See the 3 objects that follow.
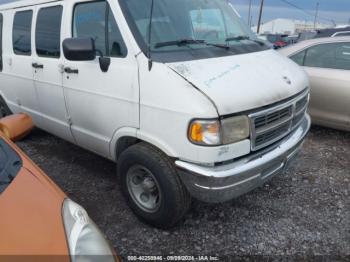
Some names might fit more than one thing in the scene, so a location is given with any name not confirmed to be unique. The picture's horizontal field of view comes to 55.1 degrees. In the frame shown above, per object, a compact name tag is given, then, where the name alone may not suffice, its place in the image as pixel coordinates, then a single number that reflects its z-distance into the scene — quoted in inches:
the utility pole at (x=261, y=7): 1384.1
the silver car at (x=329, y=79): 190.4
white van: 100.2
